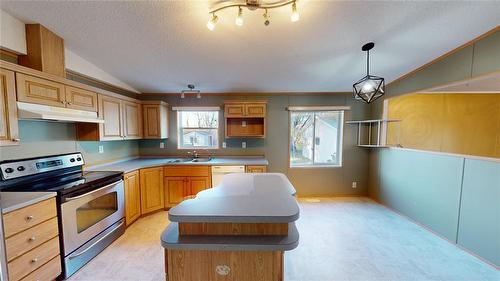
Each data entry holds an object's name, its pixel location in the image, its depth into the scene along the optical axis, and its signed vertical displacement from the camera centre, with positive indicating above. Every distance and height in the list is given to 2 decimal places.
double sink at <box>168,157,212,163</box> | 3.62 -0.55
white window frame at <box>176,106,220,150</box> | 3.92 +0.26
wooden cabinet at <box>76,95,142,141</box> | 2.62 +0.14
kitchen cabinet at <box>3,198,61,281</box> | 1.42 -0.92
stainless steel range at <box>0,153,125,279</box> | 1.81 -0.72
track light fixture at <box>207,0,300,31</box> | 1.65 +1.17
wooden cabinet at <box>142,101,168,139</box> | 3.60 +0.25
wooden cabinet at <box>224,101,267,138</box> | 3.67 +0.29
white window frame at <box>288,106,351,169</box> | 3.94 +0.24
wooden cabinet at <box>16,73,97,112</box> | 1.72 +0.40
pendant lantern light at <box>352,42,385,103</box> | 2.17 +0.55
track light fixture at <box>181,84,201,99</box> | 3.48 +0.82
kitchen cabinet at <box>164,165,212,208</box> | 3.34 -0.85
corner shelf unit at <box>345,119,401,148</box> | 3.68 +0.02
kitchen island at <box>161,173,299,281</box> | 1.04 -0.61
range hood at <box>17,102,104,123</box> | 1.70 +0.18
